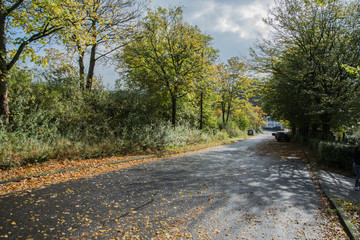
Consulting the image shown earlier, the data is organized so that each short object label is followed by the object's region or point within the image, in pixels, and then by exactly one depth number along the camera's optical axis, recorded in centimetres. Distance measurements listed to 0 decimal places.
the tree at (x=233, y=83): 3525
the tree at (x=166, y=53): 1552
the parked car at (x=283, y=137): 3116
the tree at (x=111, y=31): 1435
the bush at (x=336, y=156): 986
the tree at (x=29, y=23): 802
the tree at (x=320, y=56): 1364
